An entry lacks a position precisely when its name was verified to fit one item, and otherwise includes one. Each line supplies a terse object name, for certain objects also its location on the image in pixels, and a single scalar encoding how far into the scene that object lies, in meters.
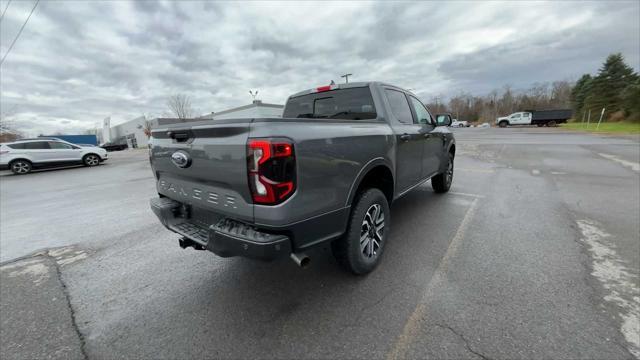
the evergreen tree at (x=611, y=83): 36.75
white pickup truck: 36.12
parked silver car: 12.80
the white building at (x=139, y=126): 35.59
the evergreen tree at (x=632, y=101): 30.16
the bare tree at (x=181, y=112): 52.44
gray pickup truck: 1.87
